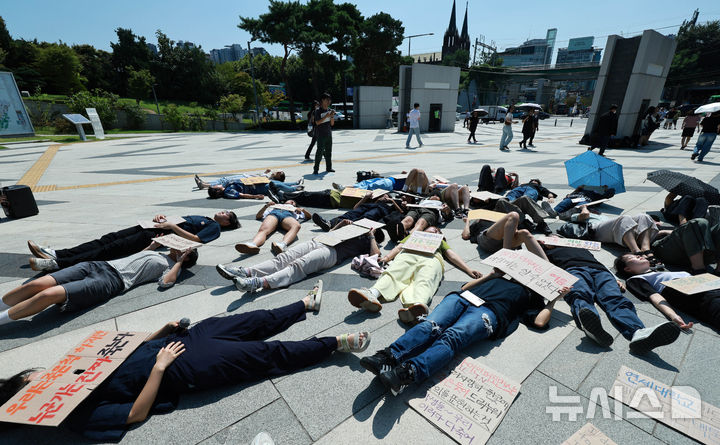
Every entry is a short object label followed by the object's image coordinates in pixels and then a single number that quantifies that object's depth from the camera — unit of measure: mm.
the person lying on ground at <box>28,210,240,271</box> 3805
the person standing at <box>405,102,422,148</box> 14781
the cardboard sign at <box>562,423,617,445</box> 1944
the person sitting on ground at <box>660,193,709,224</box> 4969
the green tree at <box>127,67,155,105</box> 43500
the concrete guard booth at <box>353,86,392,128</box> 25953
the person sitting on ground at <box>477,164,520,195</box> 7305
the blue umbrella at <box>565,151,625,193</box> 6094
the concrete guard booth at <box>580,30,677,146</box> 14172
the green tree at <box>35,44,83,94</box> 38219
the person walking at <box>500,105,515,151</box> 14172
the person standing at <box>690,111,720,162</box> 10508
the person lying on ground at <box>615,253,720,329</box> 3027
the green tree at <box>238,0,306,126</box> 26719
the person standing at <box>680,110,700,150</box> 14420
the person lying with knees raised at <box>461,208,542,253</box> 4012
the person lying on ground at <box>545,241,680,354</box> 2574
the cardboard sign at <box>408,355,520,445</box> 2039
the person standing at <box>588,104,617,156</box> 11844
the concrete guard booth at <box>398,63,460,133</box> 21656
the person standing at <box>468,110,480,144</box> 17375
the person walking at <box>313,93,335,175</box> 9273
